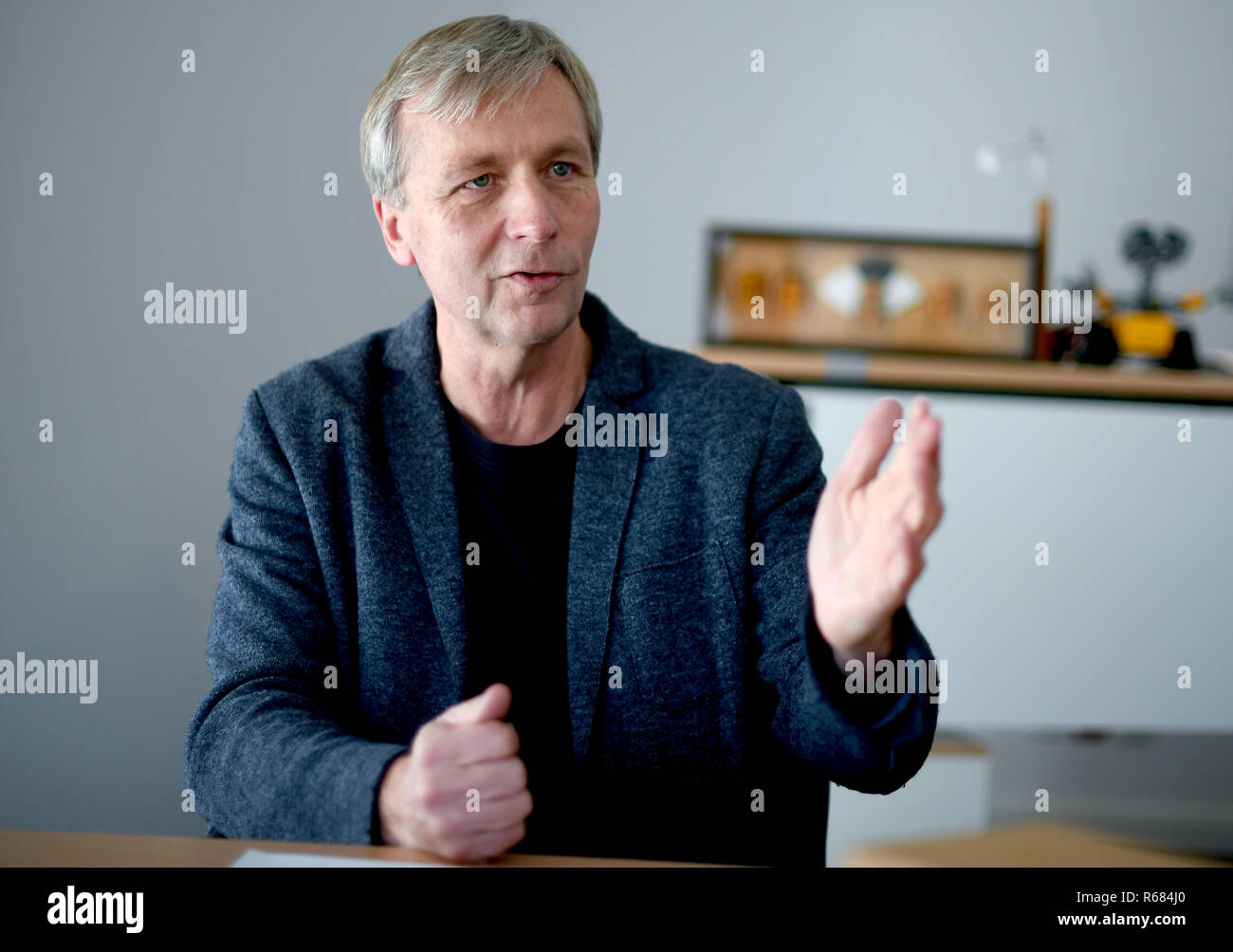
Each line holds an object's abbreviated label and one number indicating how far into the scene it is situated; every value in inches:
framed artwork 101.1
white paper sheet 28.5
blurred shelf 87.8
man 46.4
